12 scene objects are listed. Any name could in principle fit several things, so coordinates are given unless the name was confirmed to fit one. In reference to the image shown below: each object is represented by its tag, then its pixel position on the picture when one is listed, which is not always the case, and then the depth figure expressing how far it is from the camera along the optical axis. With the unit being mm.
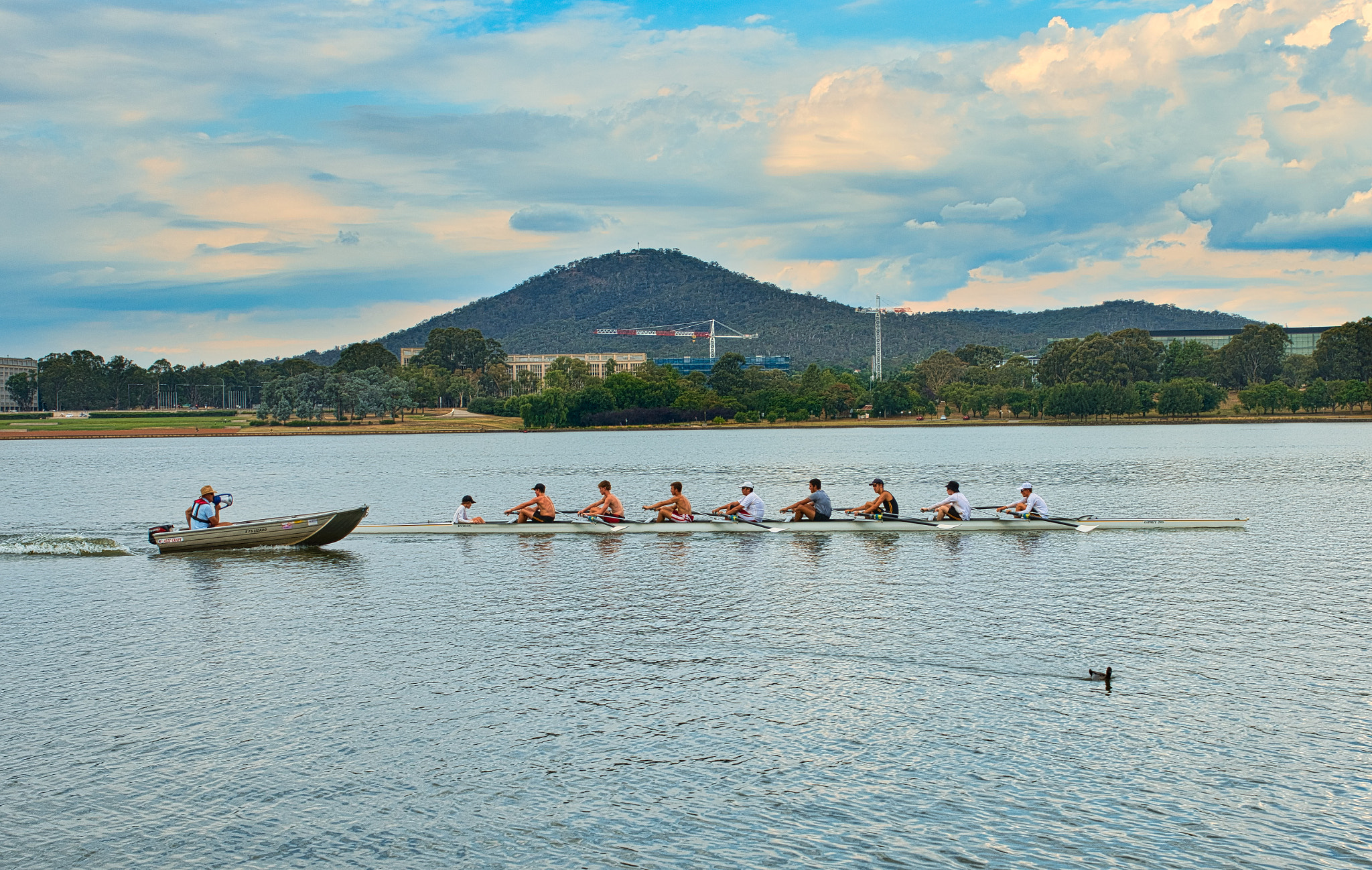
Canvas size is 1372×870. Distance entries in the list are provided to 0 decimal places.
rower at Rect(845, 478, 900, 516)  37375
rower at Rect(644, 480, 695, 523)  38656
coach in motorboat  36125
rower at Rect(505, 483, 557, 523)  38844
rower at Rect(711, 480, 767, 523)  38000
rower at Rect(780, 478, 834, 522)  38094
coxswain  38625
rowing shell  37312
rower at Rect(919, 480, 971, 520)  37716
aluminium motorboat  35750
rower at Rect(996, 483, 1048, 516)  38531
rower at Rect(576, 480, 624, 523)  38625
